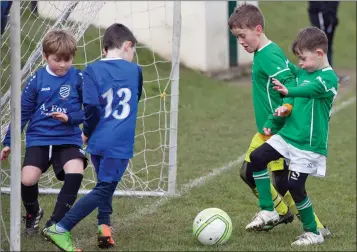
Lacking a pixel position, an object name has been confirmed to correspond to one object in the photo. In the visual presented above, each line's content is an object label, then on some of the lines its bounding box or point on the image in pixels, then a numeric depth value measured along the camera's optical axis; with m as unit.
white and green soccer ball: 10.53
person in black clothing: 25.18
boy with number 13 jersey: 9.80
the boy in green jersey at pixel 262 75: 10.85
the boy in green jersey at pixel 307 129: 10.53
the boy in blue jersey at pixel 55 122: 10.33
